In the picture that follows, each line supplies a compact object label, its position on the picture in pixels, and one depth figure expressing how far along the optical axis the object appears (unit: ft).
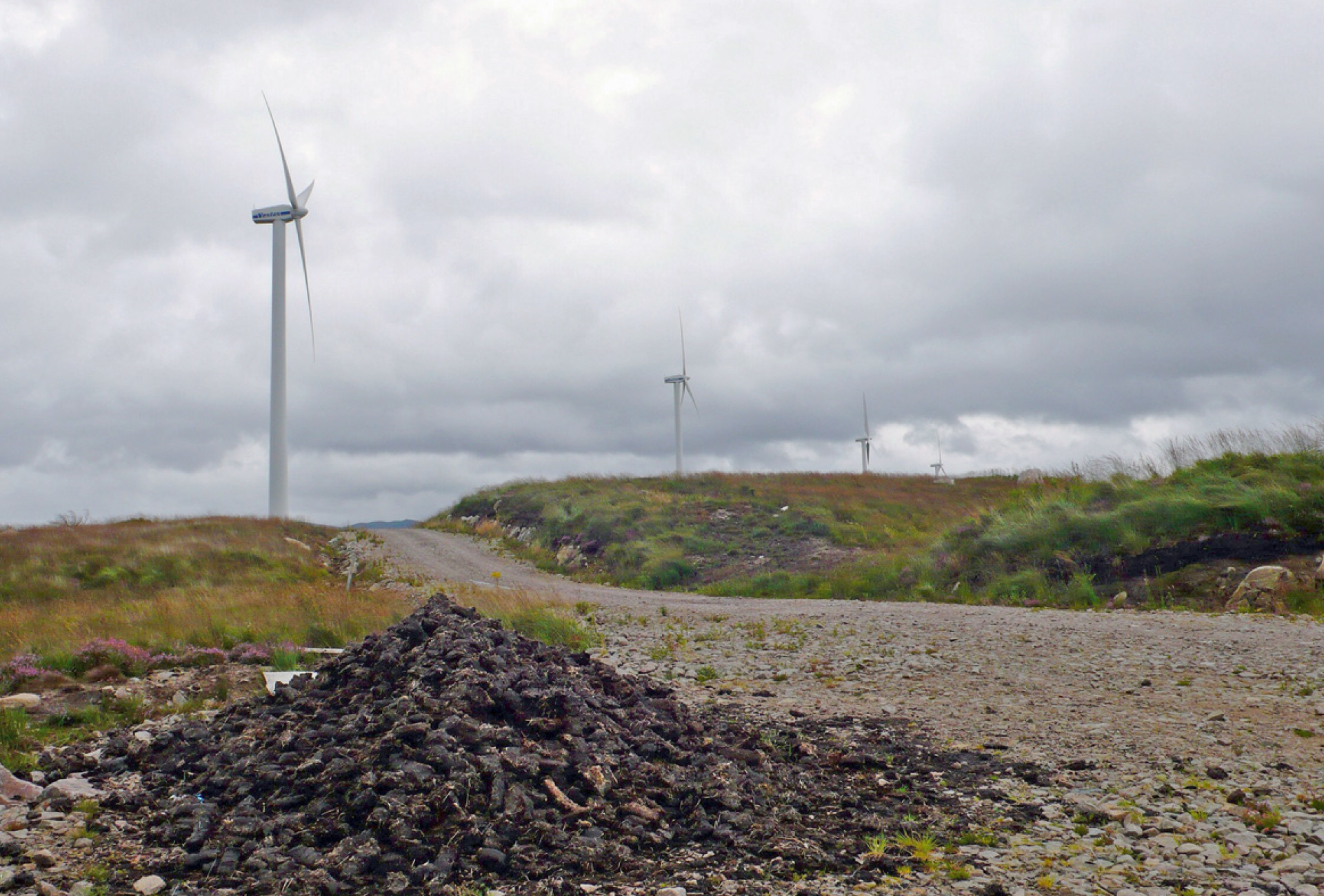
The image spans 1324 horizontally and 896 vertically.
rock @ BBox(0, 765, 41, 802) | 22.54
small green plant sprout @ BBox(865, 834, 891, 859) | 18.63
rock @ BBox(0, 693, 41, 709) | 31.49
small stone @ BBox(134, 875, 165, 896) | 17.84
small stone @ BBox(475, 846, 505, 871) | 18.08
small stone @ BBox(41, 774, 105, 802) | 22.52
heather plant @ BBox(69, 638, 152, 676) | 37.55
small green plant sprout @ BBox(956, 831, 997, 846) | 19.61
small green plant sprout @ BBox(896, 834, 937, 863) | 18.69
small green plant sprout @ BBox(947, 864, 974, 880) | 17.63
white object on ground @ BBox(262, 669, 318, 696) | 33.35
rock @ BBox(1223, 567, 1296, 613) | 51.31
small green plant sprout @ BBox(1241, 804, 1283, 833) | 20.10
